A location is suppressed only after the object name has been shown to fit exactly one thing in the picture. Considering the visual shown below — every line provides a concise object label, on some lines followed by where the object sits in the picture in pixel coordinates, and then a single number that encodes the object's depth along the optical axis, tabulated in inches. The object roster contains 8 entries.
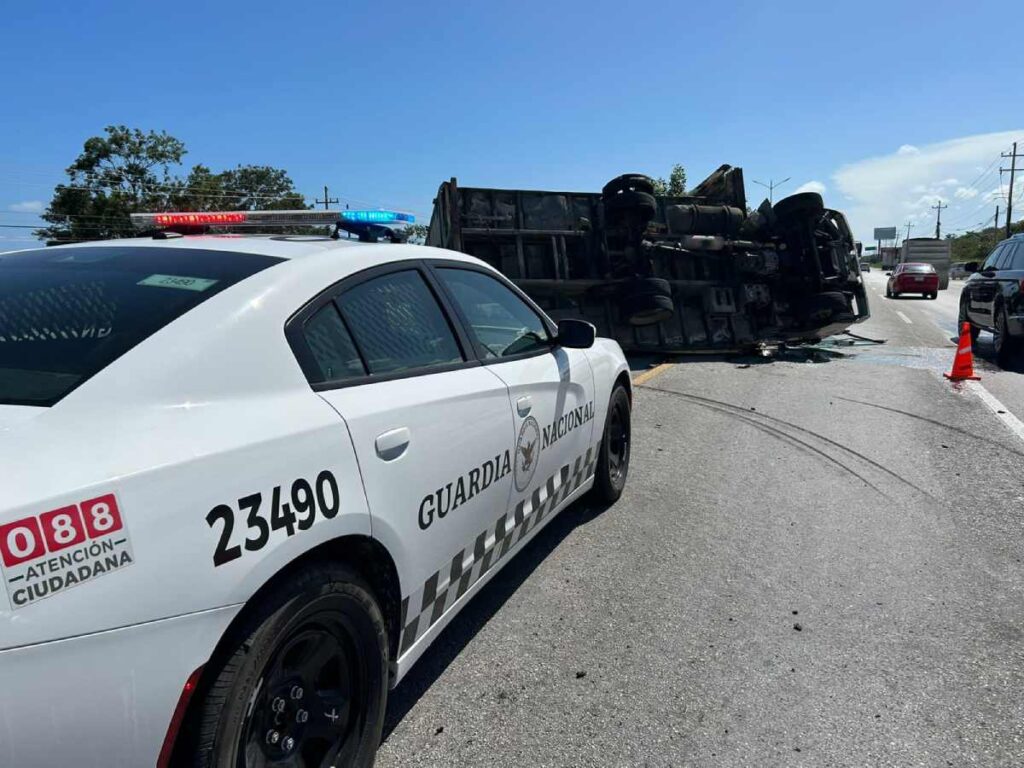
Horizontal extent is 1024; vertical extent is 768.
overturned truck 424.2
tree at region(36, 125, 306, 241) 1690.5
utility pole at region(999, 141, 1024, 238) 3097.9
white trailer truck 1845.5
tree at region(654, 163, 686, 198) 1750.7
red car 1163.3
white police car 54.9
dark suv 412.8
